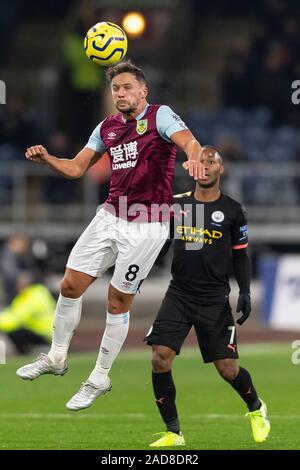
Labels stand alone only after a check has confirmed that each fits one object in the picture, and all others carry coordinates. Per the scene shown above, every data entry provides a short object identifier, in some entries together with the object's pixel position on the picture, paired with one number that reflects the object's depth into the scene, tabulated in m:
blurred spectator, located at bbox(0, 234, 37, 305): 20.75
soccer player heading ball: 10.61
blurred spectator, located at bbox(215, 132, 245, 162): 22.53
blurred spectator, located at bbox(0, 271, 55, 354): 19.86
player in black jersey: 10.98
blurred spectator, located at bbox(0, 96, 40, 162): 23.36
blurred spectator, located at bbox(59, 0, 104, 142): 23.08
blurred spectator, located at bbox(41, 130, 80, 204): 22.47
